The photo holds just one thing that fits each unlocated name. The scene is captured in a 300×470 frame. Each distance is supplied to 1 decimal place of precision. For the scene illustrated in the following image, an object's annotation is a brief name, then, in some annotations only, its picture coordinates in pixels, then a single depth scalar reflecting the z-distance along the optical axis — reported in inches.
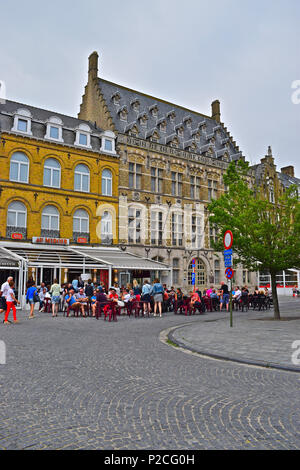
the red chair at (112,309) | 599.2
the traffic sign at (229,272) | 504.7
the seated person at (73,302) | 662.5
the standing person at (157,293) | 670.9
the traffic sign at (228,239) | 491.5
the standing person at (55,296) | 644.7
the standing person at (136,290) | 762.9
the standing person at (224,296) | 880.3
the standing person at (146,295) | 660.1
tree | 590.2
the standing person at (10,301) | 532.3
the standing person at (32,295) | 594.5
